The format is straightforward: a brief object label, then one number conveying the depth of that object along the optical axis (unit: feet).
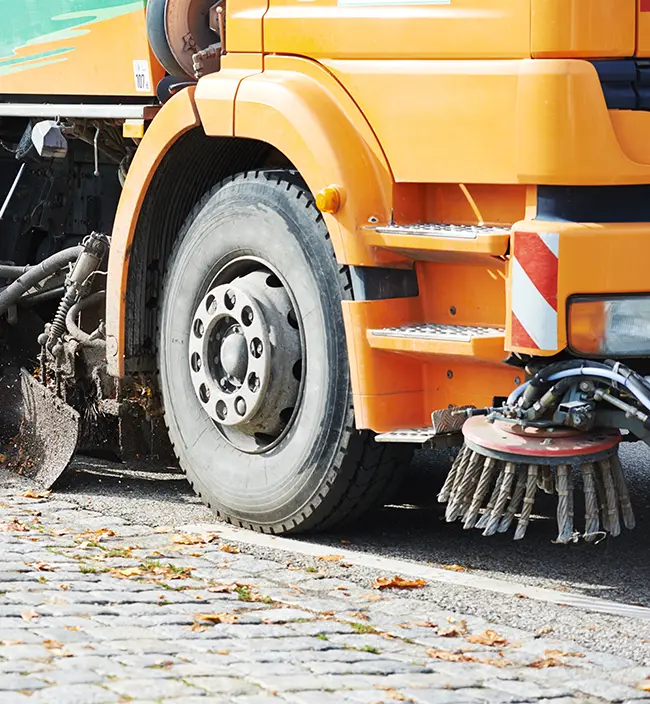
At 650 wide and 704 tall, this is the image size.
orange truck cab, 28.07
